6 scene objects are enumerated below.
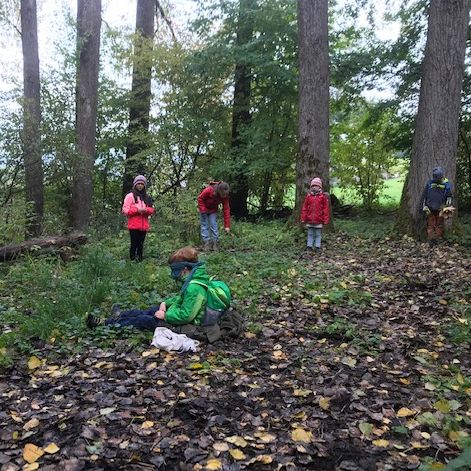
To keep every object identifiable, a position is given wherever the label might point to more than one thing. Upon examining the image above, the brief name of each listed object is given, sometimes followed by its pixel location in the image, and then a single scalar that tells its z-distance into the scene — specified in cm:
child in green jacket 483
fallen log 760
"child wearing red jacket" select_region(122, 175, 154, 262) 820
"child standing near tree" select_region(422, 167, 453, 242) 959
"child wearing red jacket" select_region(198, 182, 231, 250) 967
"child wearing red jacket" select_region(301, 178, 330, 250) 945
